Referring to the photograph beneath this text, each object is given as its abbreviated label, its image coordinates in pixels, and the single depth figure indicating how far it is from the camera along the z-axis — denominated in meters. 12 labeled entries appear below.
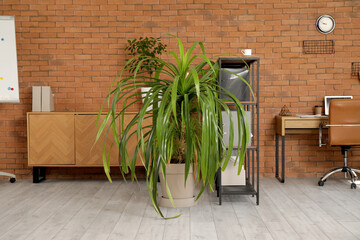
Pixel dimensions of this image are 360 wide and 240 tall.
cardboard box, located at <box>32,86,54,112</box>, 4.29
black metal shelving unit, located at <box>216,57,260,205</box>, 3.33
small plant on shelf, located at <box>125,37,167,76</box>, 4.25
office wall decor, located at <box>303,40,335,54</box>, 4.51
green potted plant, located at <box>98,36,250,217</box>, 2.70
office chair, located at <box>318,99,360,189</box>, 3.85
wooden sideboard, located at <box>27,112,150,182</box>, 4.21
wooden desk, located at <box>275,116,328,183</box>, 4.14
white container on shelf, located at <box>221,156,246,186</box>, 3.52
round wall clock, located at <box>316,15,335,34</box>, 4.48
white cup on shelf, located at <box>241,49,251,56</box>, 3.46
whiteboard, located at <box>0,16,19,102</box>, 4.22
